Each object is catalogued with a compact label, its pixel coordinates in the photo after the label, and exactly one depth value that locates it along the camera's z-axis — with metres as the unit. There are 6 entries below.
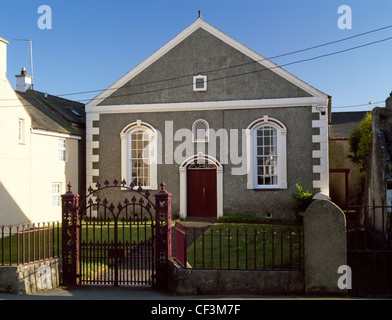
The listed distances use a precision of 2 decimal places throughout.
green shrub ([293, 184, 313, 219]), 19.05
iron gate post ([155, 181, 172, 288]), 10.22
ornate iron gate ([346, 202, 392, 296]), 8.89
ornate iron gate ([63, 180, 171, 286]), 10.30
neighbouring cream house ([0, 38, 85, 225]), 17.66
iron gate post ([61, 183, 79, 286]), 10.62
